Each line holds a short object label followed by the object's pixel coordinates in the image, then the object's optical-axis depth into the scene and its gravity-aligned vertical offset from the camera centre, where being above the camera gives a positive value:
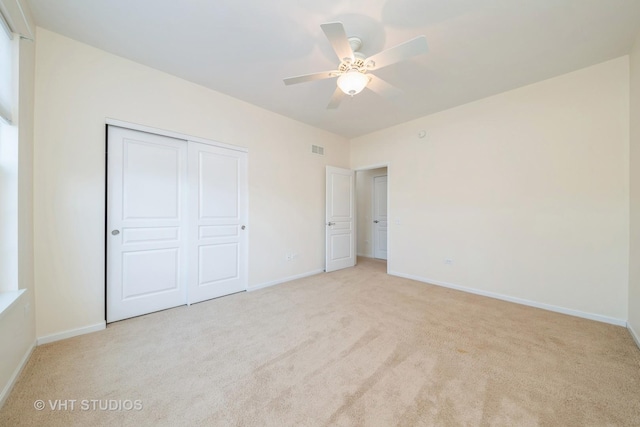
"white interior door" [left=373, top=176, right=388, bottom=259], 6.09 -0.10
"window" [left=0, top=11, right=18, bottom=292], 1.66 +0.34
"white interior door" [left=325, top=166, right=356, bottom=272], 4.58 -0.12
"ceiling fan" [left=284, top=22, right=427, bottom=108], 1.60 +1.20
